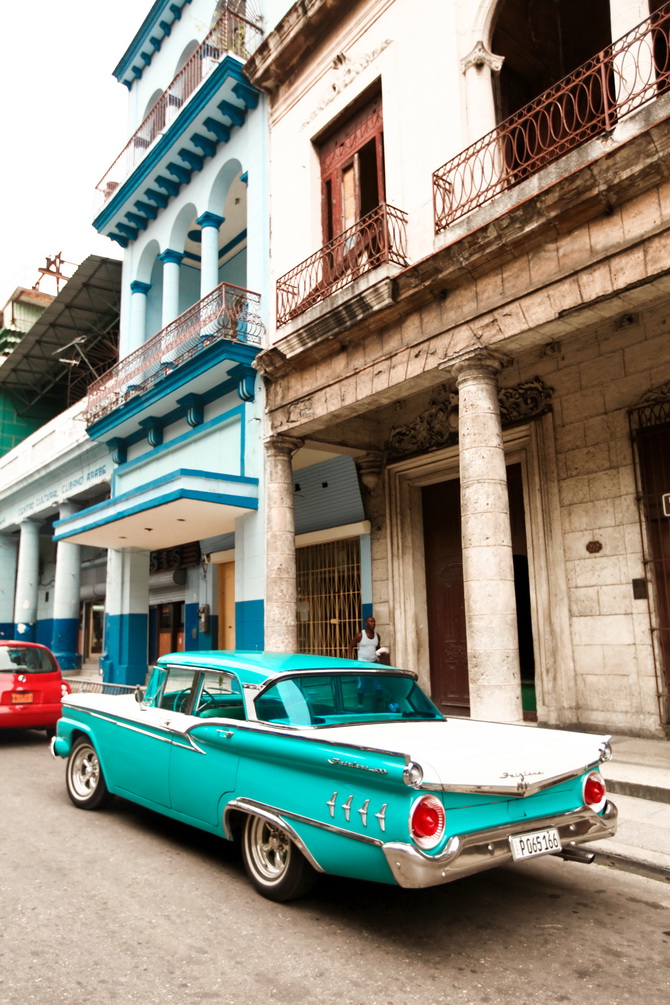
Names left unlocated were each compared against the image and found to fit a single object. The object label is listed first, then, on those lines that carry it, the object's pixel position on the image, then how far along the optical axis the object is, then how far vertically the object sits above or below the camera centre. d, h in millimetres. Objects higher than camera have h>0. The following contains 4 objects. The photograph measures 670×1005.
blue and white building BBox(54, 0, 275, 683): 12352 +5611
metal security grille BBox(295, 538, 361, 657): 12953 +862
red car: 9883 -501
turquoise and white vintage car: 3523 -727
